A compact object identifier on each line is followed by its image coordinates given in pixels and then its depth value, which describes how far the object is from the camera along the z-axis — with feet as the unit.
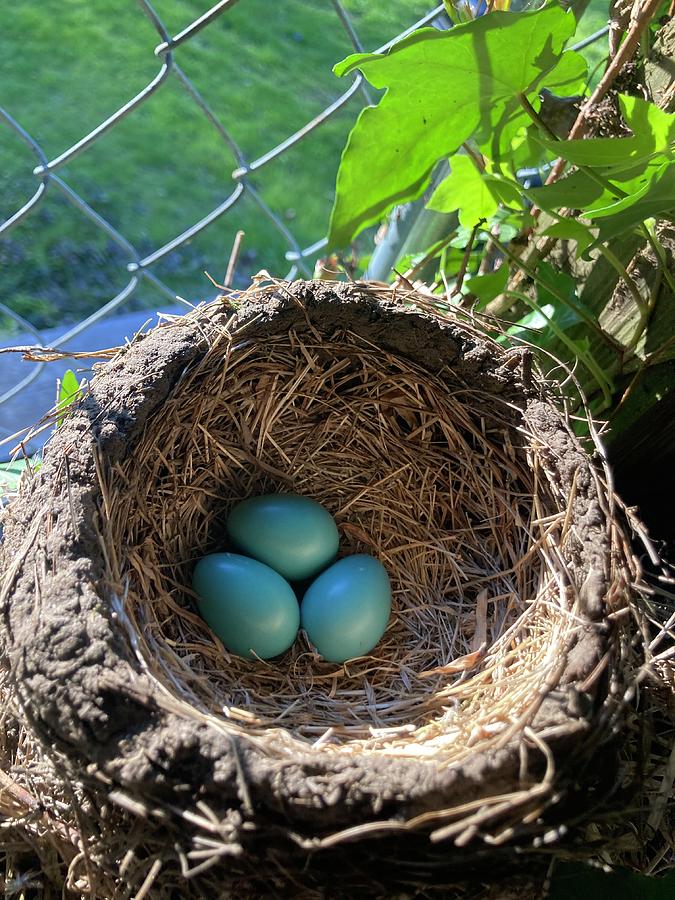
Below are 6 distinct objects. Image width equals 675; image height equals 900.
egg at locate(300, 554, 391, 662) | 0.52
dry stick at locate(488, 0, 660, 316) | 0.51
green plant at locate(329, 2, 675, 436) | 0.41
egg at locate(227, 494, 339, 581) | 0.54
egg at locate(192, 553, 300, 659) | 0.51
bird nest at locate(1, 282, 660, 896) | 0.32
